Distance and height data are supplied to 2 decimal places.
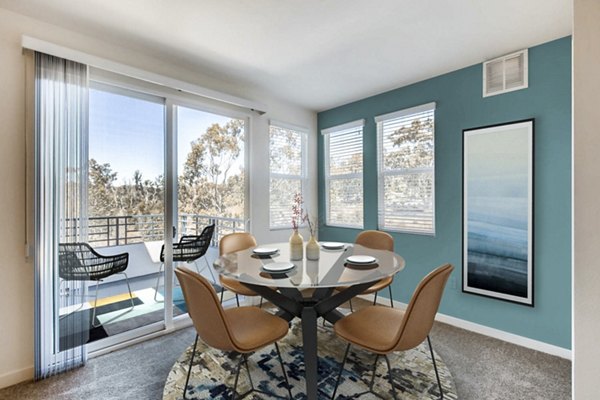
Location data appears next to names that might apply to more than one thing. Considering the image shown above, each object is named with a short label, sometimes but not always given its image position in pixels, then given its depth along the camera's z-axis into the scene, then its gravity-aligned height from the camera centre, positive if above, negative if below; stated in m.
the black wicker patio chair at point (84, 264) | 2.19 -0.53
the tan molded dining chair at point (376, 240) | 2.91 -0.45
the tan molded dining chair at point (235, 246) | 2.62 -0.50
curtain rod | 2.06 +1.14
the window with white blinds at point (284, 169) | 3.92 +0.44
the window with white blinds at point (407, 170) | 3.25 +0.35
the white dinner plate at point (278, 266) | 1.86 -0.46
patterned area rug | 1.90 -1.31
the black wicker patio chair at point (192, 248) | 2.86 -0.53
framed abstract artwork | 2.55 -0.13
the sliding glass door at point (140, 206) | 2.38 -0.06
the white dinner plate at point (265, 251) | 2.38 -0.45
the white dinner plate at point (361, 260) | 2.04 -0.45
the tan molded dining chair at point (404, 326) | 1.50 -0.79
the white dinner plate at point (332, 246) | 2.66 -0.45
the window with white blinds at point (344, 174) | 3.98 +0.36
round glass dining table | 1.70 -0.49
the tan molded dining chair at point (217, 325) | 1.48 -0.73
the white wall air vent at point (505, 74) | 2.57 +1.19
